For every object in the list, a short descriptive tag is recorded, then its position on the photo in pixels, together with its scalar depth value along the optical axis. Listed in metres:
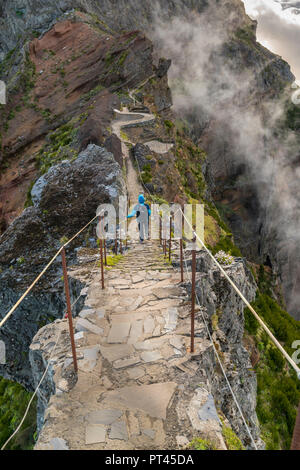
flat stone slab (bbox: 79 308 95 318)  5.10
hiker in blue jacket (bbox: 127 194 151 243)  9.33
